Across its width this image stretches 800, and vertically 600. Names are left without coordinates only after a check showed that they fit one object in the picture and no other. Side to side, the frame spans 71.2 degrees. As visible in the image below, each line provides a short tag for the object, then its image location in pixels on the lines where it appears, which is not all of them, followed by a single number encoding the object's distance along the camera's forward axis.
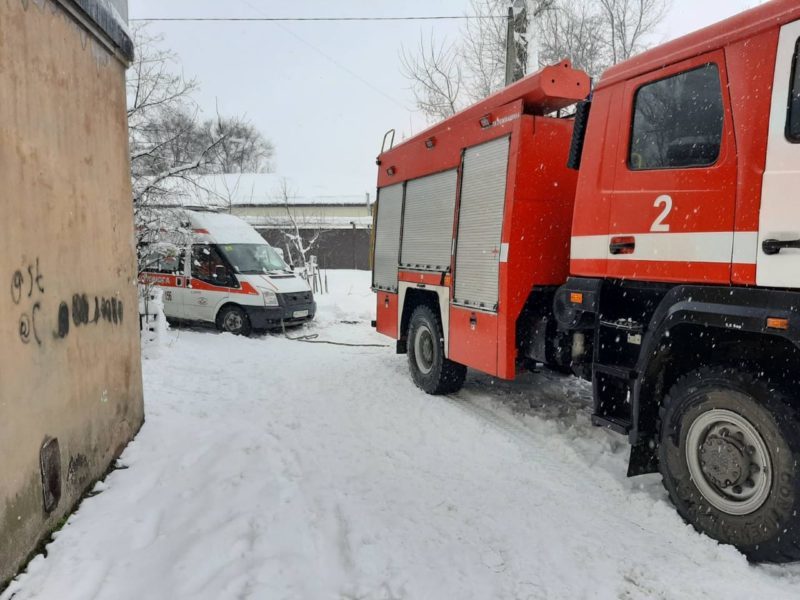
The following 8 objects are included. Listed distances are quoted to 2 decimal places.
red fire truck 2.84
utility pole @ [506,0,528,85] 10.87
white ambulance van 10.77
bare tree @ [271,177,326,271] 27.20
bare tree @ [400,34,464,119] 15.69
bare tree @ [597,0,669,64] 16.62
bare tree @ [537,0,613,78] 16.12
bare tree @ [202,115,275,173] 38.78
